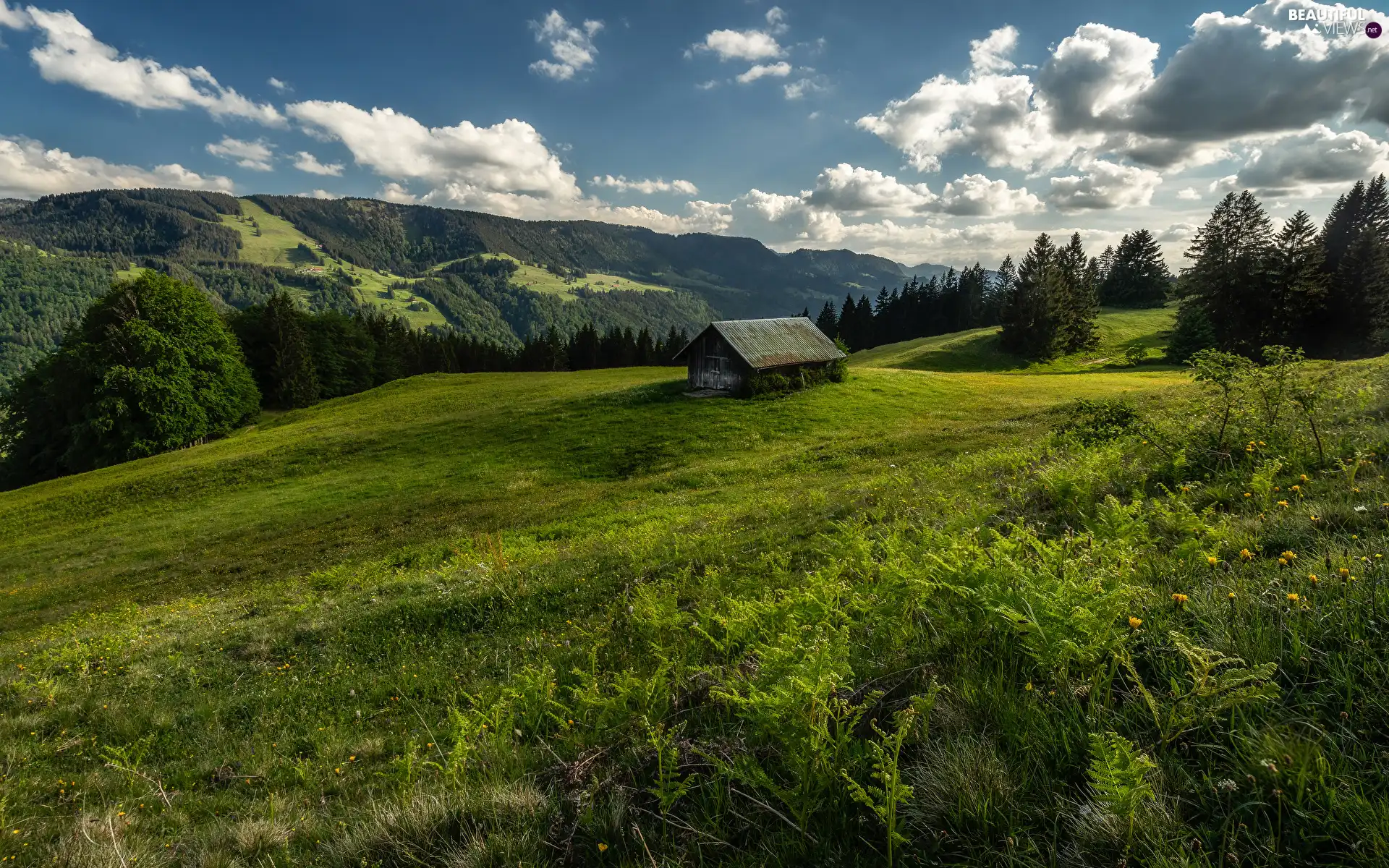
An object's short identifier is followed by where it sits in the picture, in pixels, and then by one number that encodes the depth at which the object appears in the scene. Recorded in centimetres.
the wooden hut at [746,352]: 4088
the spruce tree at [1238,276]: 5134
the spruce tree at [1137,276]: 9731
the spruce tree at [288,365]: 6638
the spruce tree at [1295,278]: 4944
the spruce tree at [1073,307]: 6794
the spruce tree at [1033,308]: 6731
